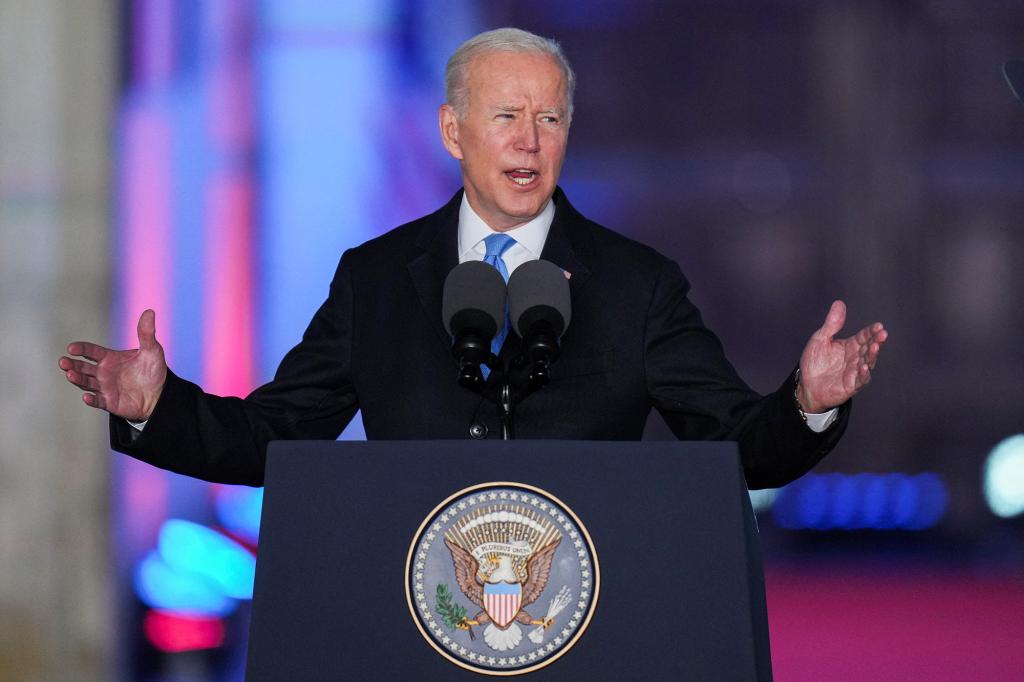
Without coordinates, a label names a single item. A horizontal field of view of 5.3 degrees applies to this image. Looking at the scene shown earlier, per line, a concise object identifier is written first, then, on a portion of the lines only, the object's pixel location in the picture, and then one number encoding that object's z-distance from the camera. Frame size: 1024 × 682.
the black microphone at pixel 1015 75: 13.13
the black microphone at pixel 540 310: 12.68
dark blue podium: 12.41
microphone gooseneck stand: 12.67
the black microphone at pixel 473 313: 12.67
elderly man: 13.03
